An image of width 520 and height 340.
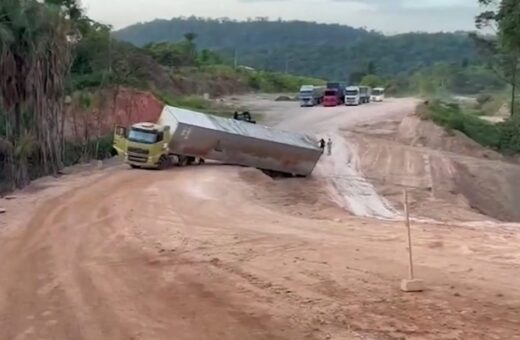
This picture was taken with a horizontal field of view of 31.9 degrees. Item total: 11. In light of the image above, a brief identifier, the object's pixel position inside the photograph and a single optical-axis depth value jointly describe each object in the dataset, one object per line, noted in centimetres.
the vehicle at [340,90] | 8269
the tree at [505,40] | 3725
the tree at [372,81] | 12314
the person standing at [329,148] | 5128
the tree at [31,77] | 3750
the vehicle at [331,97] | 8106
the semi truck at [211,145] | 4012
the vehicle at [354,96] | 8231
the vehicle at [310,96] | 8131
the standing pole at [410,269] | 1744
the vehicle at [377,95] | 9181
